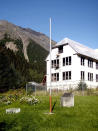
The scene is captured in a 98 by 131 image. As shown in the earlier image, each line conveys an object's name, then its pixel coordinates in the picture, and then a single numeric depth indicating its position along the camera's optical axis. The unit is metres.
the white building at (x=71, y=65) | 34.42
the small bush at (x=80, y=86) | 30.36
